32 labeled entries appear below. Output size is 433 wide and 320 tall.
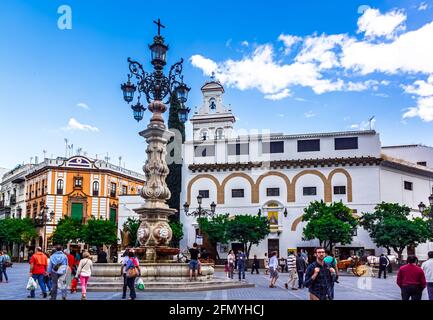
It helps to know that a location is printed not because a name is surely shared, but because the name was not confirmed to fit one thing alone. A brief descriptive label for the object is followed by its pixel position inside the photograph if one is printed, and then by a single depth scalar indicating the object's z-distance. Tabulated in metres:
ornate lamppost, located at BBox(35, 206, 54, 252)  53.27
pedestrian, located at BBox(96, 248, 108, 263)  17.84
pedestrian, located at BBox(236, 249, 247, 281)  24.02
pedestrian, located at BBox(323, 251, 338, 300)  7.17
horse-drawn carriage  27.77
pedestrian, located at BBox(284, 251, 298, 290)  18.38
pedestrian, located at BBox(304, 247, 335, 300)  6.76
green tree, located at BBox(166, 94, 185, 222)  43.19
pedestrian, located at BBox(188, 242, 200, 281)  15.60
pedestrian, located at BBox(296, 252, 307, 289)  18.61
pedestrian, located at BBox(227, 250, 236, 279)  24.56
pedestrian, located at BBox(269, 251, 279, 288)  19.12
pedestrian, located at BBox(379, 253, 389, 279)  26.36
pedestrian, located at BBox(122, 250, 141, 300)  11.87
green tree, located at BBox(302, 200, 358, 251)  33.88
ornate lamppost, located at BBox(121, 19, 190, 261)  16.22
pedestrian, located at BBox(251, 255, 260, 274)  31.13
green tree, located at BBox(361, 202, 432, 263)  33.16
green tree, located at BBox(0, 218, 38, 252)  51.28
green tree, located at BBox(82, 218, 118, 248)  44.22
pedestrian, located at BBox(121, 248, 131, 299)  12.14
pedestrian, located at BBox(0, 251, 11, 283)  19.90
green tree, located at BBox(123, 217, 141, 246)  40.70
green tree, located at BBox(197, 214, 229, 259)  37.84
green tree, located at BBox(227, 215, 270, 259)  37.03
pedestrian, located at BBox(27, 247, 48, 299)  13.34
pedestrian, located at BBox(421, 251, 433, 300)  9.55
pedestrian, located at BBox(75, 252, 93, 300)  12.33
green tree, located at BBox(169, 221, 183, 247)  39.56
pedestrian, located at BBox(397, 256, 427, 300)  8.72
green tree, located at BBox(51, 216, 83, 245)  46.28
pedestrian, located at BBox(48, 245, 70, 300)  11.77
